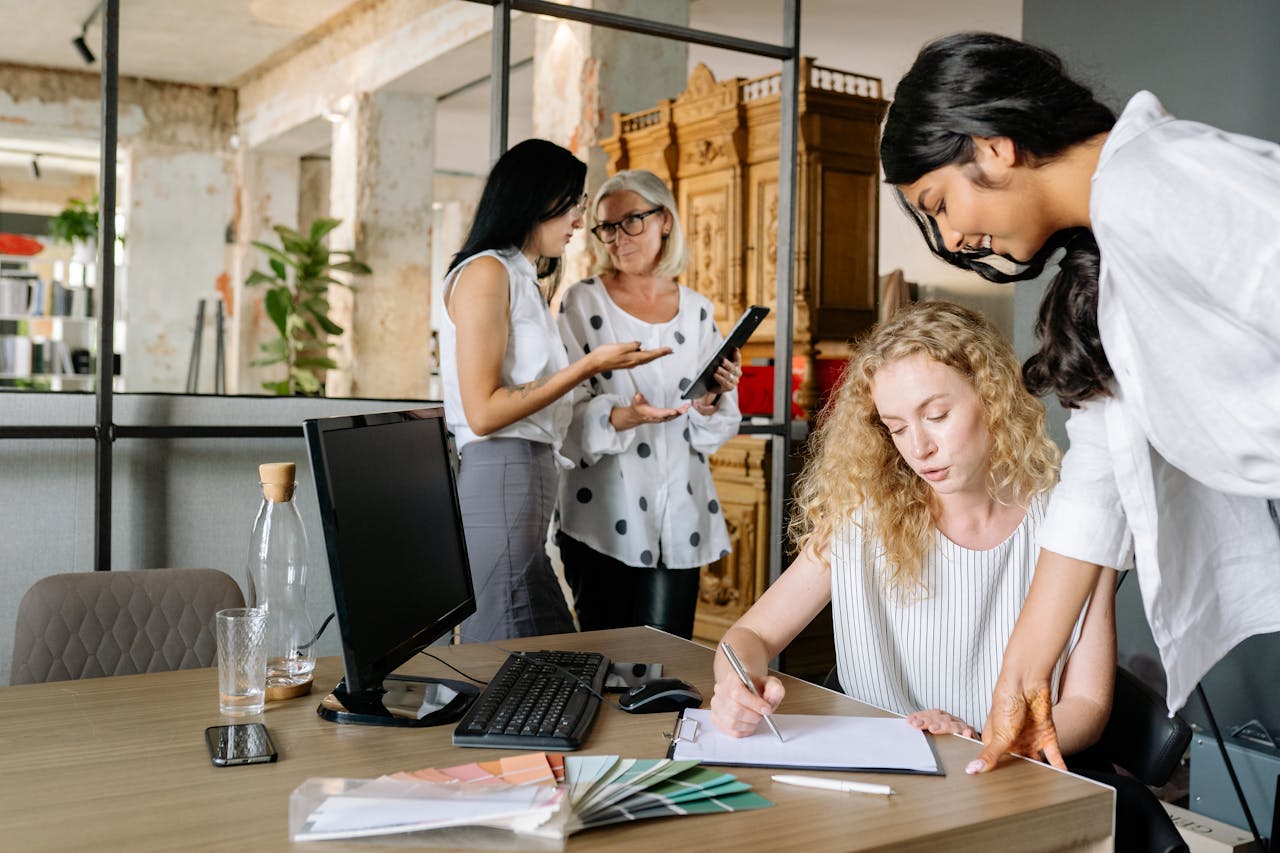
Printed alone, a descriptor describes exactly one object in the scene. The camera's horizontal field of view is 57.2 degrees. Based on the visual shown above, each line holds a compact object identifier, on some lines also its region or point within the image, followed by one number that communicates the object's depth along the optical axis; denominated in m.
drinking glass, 1.36
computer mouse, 1.42
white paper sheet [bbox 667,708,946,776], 1.22
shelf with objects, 10.05
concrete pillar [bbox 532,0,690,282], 5.49
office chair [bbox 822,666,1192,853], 1.49
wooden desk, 1.01
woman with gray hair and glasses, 2.67
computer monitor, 1.27
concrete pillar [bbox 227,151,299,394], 10.34
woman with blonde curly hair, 1.66
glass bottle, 1.46
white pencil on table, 1.14
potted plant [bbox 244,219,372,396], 8.16
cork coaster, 1.45
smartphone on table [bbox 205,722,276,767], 1.20
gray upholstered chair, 1.79
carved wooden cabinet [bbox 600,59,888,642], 5.77
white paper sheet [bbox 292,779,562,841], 0.99
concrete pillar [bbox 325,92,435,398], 8.35
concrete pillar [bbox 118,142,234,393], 10.14
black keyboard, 1.27
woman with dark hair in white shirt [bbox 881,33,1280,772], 1.03
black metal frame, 2.28
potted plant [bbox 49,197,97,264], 9.88
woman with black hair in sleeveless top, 2.18
